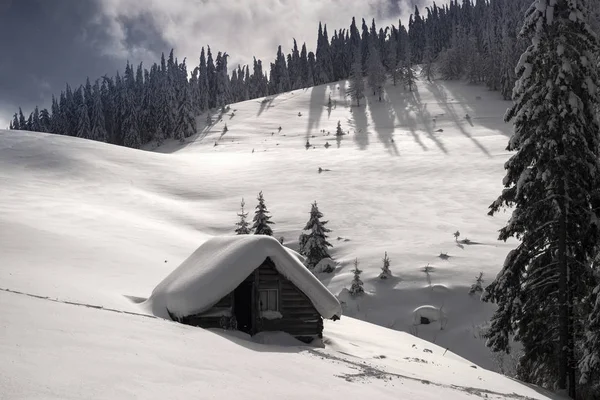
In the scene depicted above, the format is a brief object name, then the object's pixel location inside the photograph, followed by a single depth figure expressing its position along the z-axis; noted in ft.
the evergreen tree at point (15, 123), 465.67
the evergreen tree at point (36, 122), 397.19
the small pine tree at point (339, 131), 256.44
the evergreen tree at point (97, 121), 351.87
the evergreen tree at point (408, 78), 367.45
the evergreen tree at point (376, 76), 376.48
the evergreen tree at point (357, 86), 350.02
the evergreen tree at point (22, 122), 438.57
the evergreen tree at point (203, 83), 438.81
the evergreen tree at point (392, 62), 391.94
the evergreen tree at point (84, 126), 351.87
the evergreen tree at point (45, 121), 391.98
